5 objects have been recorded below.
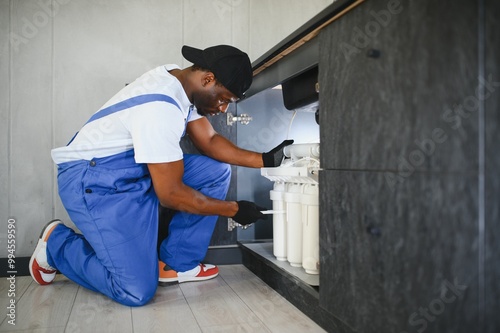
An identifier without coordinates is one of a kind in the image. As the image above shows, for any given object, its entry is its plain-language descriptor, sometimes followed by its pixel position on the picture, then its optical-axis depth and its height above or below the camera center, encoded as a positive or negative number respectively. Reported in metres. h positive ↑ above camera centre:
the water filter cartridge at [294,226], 1.59 -0.22
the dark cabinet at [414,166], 0.66 +0.00
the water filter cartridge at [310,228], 1.45 -0.21
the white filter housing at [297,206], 1.46 -0.14
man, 1.45 -0.04
